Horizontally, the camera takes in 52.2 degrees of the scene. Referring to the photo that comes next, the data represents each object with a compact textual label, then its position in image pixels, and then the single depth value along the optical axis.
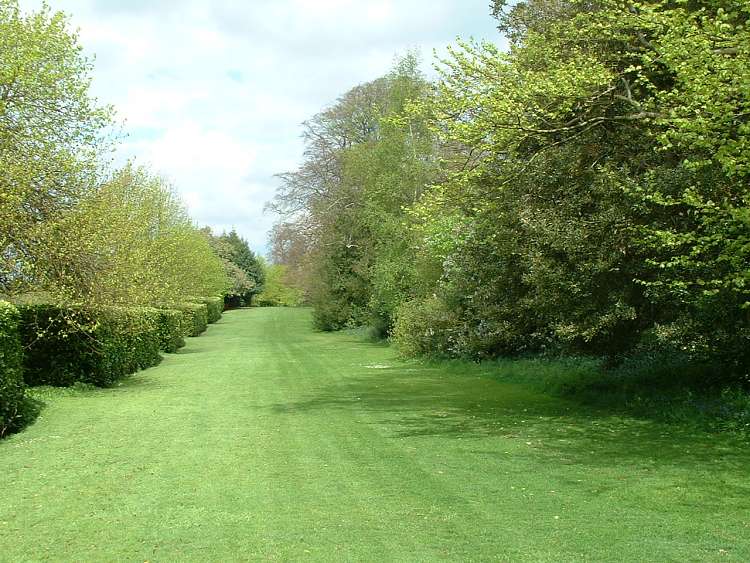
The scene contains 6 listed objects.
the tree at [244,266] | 92.00
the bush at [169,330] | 29.09
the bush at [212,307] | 58.62
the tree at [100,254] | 15.24
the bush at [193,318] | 39.31
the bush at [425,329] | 24.31
